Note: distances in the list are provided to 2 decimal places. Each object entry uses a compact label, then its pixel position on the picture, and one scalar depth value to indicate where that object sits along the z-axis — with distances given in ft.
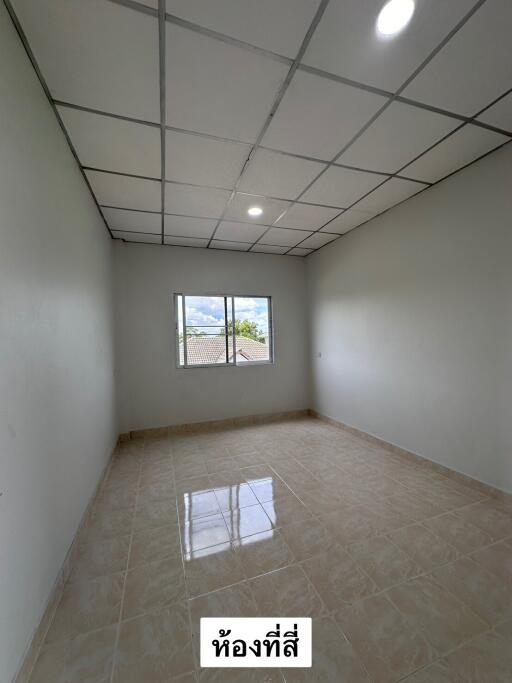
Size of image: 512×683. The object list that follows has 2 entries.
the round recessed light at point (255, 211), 10.15
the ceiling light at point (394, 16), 3.98
